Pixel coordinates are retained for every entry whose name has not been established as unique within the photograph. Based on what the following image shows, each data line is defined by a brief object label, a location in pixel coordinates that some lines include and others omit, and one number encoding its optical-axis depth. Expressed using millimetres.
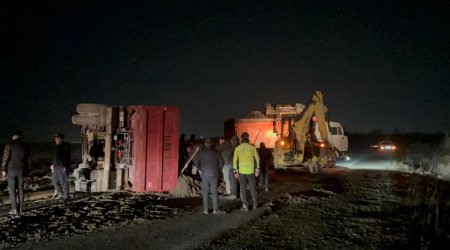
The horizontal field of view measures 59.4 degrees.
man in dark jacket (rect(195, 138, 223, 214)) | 9180
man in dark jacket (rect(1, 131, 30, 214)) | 9312
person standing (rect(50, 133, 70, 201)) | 10820
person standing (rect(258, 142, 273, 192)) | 13379
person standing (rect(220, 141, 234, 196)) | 11586
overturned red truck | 12500
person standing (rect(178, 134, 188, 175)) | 14500
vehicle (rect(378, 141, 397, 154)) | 34838
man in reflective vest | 9742
